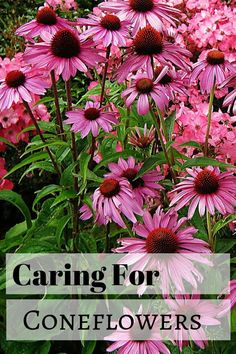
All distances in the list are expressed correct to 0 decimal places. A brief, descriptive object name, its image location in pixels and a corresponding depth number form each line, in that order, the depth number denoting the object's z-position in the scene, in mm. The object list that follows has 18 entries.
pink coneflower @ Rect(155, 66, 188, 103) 971
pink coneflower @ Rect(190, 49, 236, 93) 988
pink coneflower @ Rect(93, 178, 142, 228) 901
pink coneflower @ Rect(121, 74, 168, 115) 922
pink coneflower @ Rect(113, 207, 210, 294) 819
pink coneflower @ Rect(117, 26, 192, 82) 931
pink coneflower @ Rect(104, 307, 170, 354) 830
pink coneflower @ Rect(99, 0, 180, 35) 961
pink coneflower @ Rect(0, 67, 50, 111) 973
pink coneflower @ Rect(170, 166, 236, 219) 882
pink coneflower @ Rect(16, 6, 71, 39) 976
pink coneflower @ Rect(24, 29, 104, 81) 927
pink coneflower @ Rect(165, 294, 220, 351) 840
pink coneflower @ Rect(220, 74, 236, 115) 923
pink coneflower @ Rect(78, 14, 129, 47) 951
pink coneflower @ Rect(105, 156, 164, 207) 950
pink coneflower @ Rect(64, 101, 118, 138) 952
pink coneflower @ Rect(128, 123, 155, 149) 1062
